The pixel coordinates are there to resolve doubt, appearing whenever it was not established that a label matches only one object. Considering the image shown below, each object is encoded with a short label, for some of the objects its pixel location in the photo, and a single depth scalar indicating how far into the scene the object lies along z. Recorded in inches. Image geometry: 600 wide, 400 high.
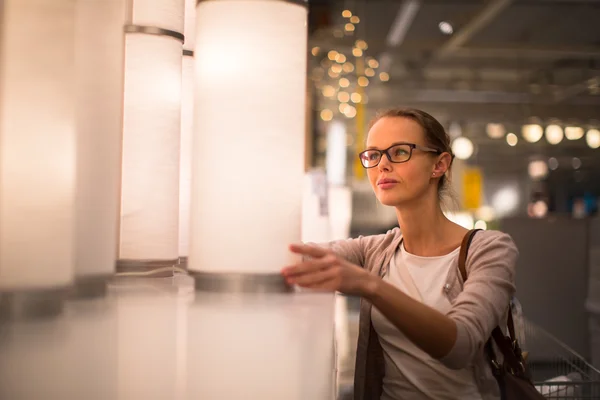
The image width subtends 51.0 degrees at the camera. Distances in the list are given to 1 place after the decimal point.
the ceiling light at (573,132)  514.0
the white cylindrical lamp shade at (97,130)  29.9
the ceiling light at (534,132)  481.4
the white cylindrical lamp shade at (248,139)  40.4
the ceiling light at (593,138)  516.7
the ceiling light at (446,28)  329.9
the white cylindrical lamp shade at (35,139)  27.4
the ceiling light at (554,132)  494.6
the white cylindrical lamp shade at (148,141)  54.9
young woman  57.9
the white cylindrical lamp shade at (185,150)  64.7
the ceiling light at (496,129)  573.0
